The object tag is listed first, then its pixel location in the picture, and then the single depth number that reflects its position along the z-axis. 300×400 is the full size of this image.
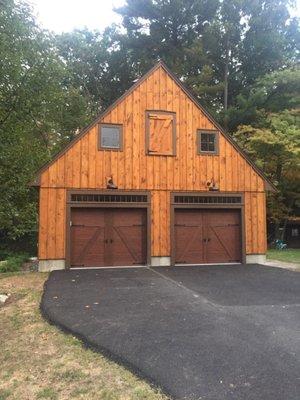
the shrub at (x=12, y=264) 14.34
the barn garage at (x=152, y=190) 13.22
